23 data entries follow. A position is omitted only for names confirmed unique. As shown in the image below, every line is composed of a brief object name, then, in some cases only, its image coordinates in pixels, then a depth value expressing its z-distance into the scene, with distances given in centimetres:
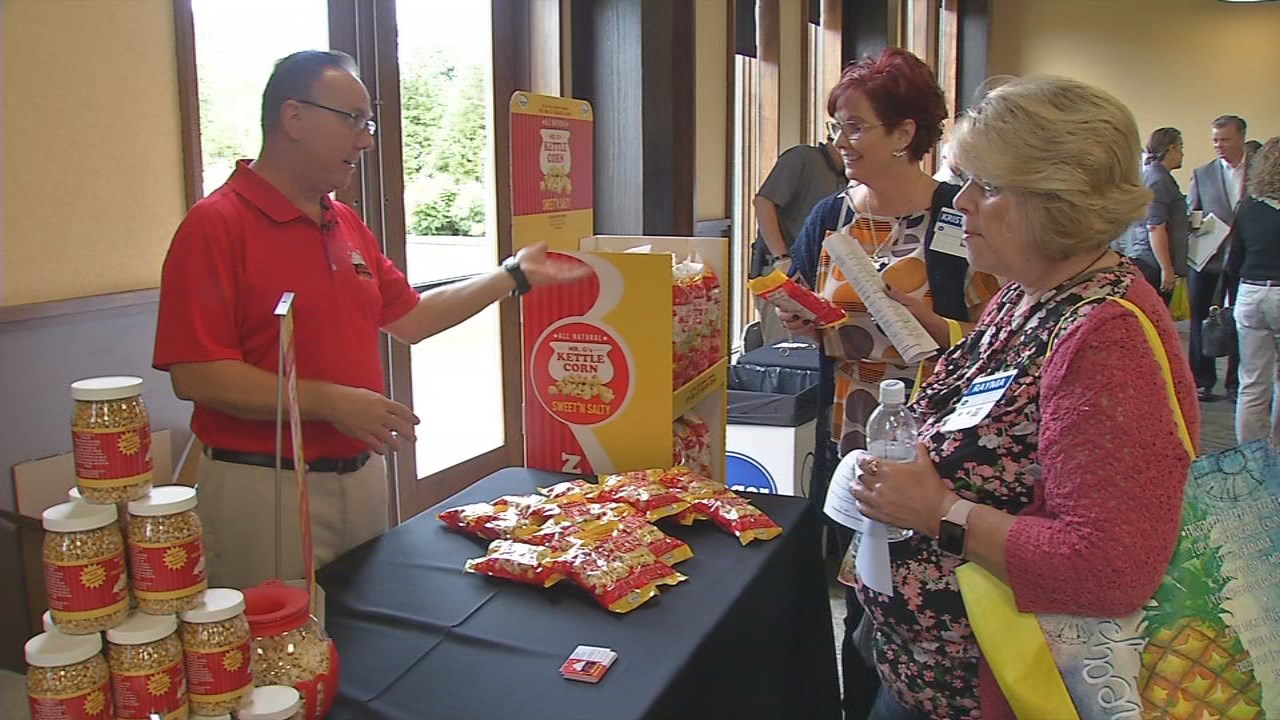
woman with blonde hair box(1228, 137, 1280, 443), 429
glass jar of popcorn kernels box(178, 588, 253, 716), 91
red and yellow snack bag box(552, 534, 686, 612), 135
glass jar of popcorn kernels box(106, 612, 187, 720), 87
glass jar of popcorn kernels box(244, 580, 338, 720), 101
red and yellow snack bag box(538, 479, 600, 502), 170
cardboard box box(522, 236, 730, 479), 187
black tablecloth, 112
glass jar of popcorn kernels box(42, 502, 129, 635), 87
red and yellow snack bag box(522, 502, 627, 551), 149
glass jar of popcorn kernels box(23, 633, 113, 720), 85
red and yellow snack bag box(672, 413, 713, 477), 204
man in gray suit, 604
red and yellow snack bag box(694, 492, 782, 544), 164
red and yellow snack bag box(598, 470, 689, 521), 167
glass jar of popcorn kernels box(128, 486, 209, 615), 90
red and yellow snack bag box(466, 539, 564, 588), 140
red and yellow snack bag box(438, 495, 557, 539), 158
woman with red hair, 206
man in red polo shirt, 162
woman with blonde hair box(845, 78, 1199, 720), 107
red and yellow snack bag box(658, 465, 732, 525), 169
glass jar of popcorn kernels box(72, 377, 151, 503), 90
